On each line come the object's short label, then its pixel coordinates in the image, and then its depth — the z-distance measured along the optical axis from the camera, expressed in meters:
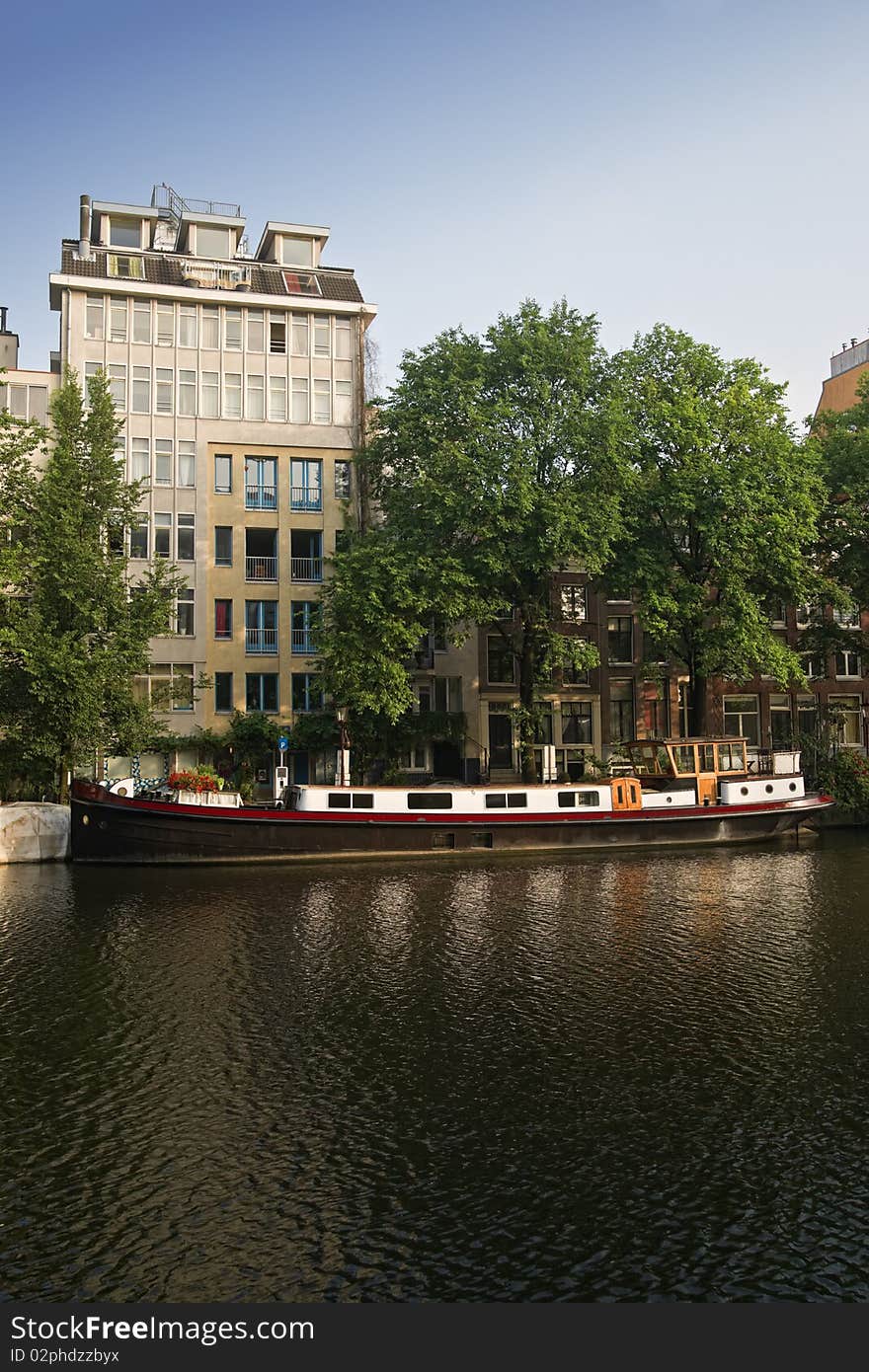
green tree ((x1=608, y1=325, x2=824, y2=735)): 48.62
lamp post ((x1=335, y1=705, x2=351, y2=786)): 45.12
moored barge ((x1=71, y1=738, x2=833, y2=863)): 39.38
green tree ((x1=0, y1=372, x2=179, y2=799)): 42.44
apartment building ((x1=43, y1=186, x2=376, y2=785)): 56.78
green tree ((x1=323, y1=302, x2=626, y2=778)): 45.94
